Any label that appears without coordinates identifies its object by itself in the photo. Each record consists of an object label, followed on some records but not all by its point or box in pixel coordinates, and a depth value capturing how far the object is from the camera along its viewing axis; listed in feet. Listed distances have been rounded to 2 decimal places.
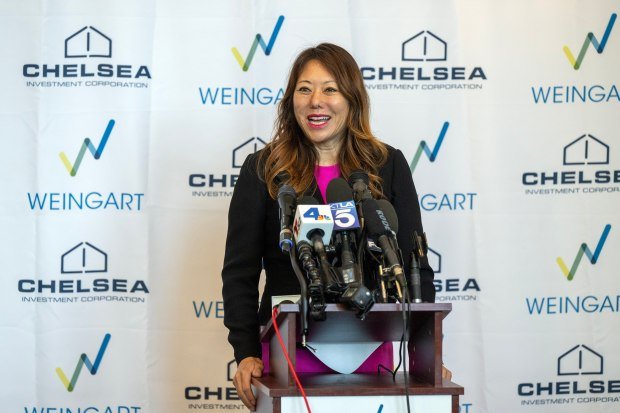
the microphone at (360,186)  9.37
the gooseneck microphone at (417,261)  9.21
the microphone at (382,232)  8.86
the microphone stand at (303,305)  8.80
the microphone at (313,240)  8.79
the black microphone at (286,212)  9.08
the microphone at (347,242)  8.68
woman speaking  10.47
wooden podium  8.86
